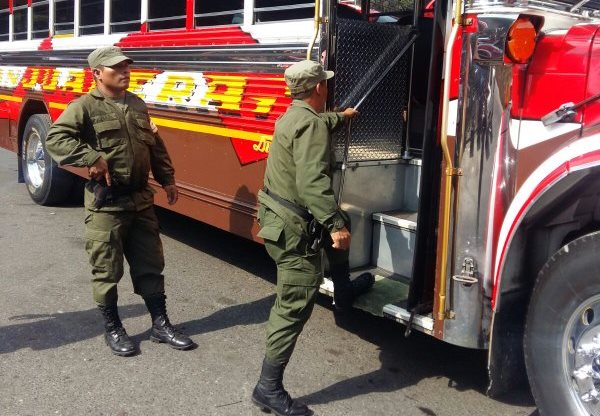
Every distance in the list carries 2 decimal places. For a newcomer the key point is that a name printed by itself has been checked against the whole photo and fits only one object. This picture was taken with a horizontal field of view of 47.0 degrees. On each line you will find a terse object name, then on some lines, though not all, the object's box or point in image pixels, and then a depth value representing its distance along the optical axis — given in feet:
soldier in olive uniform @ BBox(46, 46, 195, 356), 12.32
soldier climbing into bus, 10.21
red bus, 9.14
